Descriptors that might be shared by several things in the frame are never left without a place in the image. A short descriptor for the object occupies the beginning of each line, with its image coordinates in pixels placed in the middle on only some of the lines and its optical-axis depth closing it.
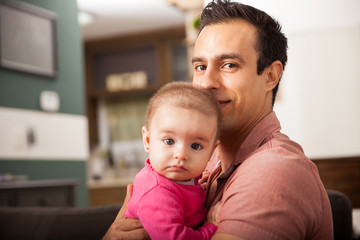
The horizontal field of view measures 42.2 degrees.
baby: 1.09
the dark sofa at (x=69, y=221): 1.39
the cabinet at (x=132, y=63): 7.07
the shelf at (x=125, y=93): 7.12
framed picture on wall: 3.69
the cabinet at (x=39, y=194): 3.22
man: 0.98
